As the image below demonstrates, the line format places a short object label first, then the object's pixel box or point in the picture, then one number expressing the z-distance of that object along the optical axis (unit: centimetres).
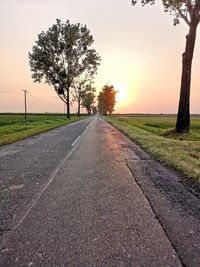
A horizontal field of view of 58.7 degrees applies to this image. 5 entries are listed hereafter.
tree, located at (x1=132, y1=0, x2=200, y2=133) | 1208
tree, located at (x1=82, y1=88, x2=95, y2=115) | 8548
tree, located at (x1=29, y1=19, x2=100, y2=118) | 3383
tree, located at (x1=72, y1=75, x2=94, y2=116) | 3993
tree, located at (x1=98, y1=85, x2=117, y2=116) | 7634
